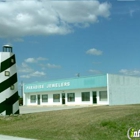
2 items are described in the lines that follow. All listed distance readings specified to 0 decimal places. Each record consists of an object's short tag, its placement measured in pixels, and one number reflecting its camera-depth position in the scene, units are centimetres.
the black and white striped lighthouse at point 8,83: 1834
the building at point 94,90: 4616
